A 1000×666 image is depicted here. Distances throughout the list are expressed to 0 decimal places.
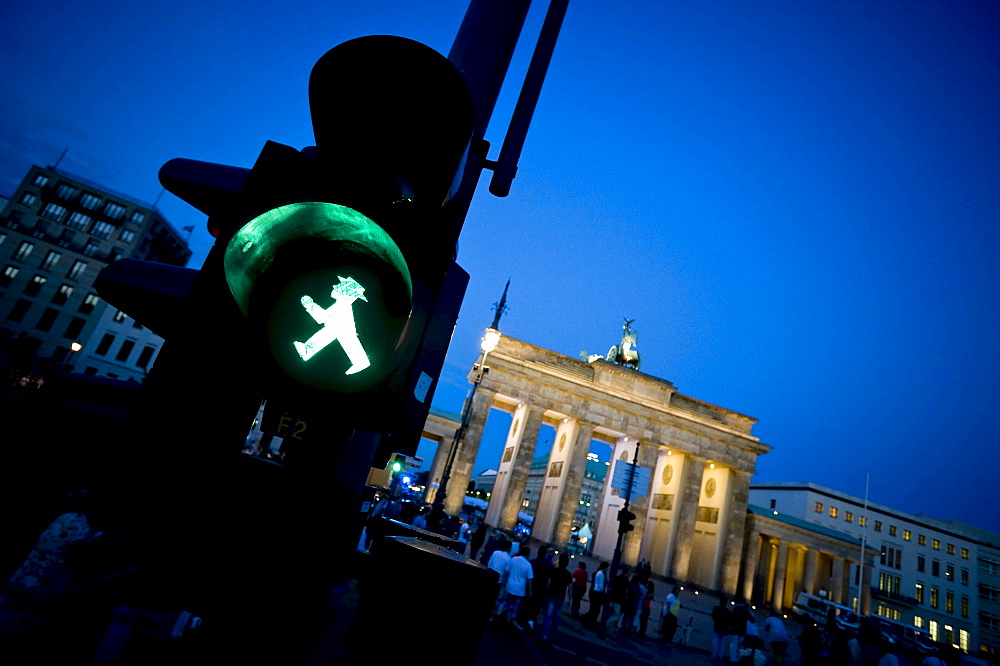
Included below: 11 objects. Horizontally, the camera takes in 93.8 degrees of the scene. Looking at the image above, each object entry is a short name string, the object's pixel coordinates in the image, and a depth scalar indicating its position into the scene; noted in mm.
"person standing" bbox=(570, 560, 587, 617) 15406
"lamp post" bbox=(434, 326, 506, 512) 13820
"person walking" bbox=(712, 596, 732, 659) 13617
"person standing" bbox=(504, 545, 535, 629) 10039
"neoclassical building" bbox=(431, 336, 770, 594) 34531
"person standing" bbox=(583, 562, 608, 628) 14344
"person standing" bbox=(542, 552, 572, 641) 10859
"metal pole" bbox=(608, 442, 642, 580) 15898
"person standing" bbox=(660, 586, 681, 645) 14539
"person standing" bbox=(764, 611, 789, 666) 13328
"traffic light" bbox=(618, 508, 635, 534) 15656
